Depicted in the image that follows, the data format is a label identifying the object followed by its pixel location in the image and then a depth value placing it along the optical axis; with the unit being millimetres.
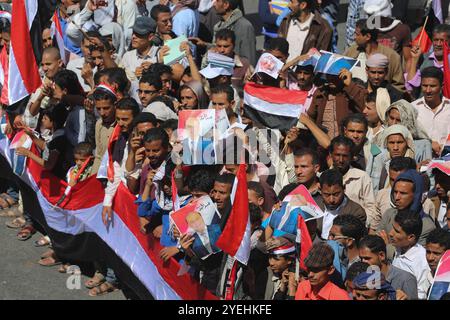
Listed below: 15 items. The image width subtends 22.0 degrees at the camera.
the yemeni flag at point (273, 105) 10688
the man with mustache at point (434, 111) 10734
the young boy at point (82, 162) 10719
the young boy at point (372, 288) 7617
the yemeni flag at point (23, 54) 11648
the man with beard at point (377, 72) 11125
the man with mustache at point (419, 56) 11977
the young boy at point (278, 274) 8555
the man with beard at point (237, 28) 12727
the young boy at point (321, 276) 7859
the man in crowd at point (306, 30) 12545
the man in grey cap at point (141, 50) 12273
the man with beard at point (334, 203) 9148
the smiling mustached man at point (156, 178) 9625
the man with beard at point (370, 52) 11641
